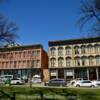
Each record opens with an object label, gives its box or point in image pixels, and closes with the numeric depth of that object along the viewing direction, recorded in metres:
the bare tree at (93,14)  12.59
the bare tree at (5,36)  18.74
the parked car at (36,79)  33.19
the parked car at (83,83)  26.07
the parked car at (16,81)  29.65
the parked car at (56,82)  26.64
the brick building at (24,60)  37.50
